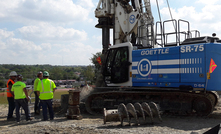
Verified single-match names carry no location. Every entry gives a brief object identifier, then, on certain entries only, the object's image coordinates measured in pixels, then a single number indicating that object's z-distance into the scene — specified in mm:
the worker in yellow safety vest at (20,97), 8758
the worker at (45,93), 8609
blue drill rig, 8367
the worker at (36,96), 10219
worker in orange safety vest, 9516
